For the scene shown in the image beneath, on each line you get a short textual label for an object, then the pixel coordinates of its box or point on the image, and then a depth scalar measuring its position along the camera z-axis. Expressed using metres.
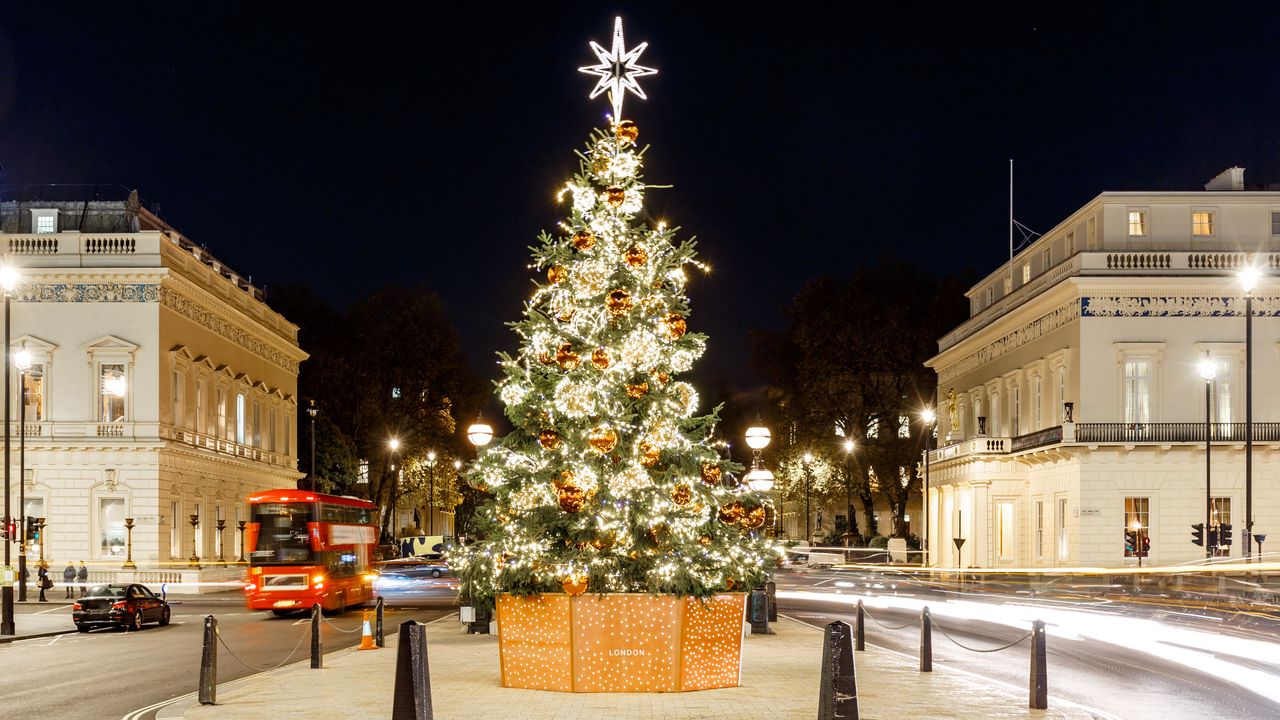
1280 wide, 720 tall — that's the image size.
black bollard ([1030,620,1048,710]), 15.70
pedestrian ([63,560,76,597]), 51.69
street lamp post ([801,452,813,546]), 83.53
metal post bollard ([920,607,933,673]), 19.91
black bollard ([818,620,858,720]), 11.34
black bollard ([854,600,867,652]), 22.95
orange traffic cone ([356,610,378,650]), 24.67
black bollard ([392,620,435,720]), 11.31
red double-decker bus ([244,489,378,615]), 38.94
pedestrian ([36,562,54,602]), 49.02
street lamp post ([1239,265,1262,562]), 39.41
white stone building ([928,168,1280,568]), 51.81
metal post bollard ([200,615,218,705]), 16.62
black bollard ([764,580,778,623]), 30.23
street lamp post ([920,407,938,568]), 66.56
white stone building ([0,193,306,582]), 55.28
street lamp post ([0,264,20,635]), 30.67
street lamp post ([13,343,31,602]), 40.02
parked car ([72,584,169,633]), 33.31
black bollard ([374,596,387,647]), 25.73
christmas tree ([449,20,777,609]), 16.66
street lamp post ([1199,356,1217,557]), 43.11
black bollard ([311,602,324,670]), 21.00
